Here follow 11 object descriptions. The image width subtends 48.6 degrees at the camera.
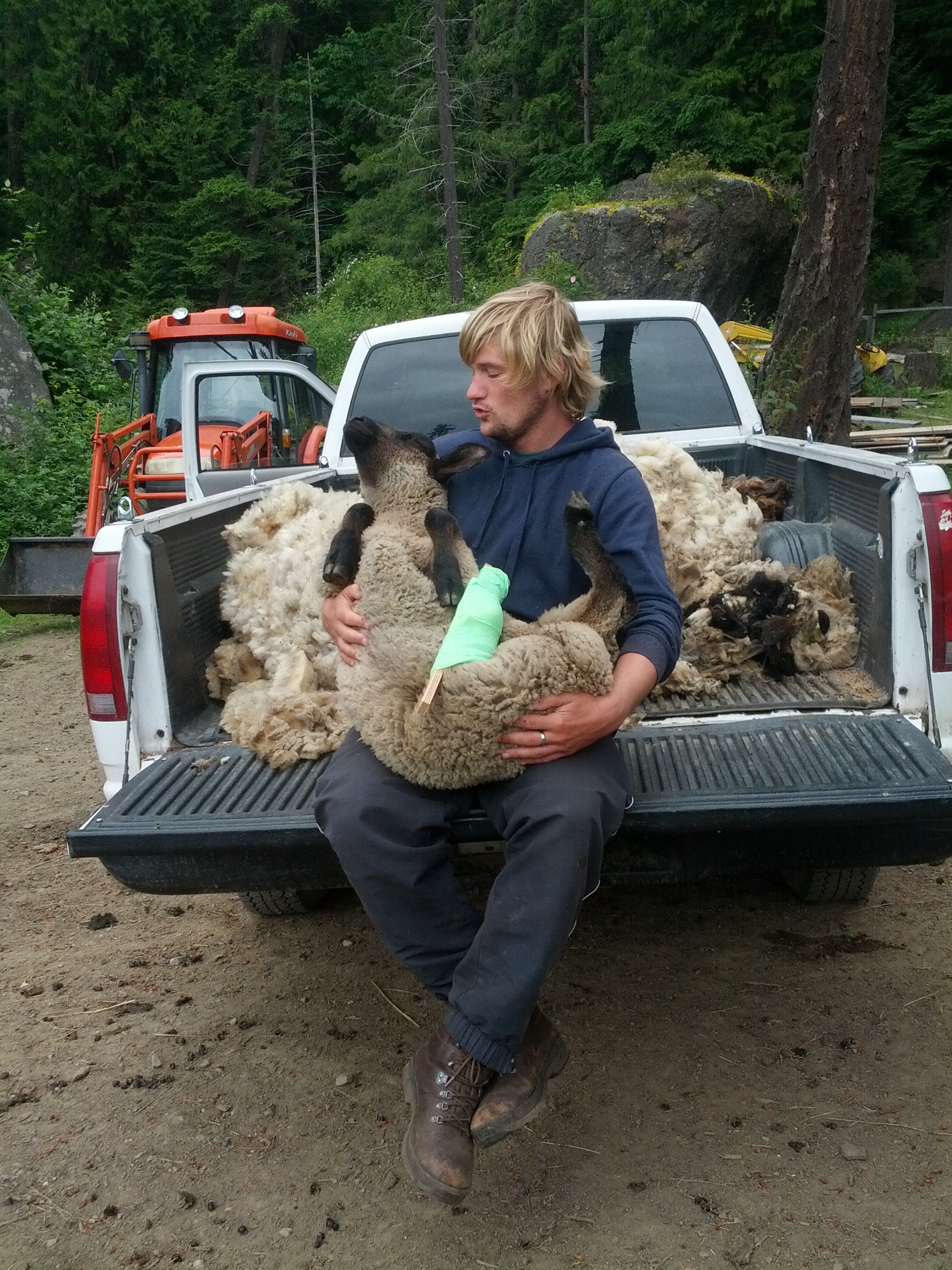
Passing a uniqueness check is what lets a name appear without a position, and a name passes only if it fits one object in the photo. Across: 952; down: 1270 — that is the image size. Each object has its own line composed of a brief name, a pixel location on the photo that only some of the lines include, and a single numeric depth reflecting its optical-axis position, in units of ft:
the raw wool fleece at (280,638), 9.48
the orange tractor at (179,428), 27.32
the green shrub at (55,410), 36.65
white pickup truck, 8.06
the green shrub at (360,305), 78.79
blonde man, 7.14
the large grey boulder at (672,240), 64.18
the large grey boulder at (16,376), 43.30
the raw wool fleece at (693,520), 11.68
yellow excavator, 49.32
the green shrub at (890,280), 85.30
